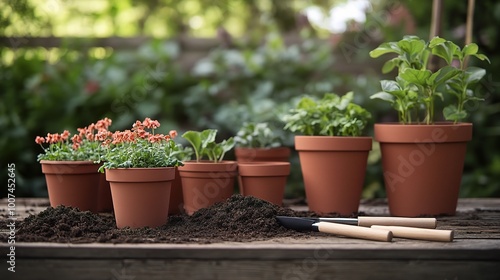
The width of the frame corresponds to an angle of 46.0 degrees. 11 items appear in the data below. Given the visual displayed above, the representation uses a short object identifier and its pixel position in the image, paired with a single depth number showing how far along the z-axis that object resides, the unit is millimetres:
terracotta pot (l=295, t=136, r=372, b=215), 2688
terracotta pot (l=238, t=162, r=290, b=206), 2658
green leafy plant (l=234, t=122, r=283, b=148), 3109
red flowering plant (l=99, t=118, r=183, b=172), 2318
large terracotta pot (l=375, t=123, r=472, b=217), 2686
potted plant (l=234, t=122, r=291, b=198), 2668
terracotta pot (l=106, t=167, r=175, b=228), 2273
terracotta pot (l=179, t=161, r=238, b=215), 2564
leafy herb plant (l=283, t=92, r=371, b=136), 2746
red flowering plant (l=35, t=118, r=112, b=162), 2578
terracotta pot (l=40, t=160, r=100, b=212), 2539
